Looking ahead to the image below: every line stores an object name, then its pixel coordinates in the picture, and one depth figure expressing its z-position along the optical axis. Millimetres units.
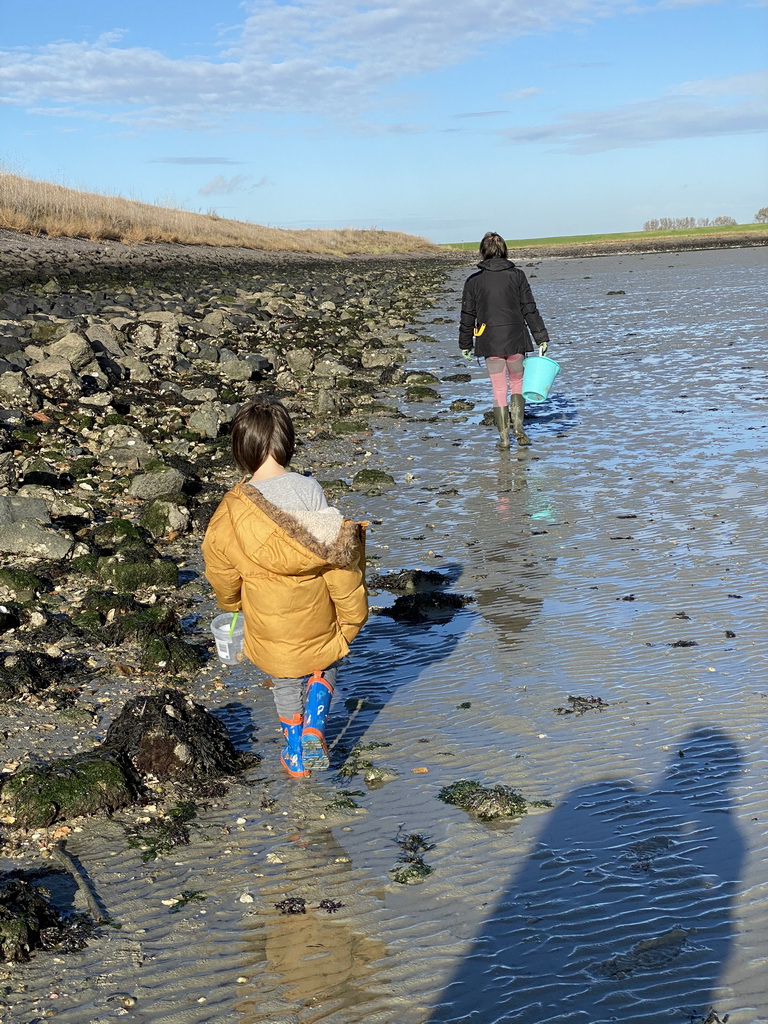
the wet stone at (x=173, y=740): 4875
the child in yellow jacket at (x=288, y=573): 4504
